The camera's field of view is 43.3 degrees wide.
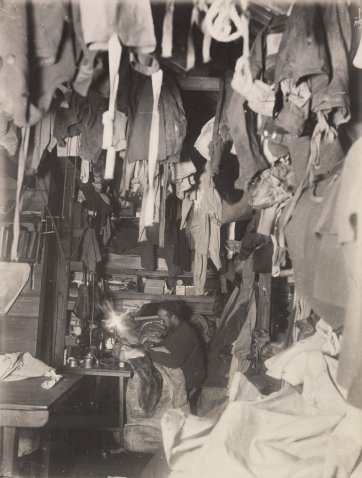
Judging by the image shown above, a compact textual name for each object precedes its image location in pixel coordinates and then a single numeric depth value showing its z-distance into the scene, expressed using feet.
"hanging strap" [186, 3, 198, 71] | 7.28
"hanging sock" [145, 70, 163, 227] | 8.41
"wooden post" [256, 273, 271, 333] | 20.66
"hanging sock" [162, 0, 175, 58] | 6.84
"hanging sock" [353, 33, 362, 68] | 6.64
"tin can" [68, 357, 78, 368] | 21.65
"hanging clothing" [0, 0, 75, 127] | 6.62
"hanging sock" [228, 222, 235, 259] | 19.32
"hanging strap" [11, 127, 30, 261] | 8.35
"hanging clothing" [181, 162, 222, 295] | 15.46
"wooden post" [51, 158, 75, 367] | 21.70
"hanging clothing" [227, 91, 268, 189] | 9.23
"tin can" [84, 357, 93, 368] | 21.63
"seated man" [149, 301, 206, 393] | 22.54
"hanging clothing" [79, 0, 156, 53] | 6.59
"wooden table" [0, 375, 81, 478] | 12.44
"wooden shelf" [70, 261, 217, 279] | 26.48
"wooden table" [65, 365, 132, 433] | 21.04
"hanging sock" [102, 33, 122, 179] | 6.73
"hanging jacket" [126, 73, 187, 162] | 10.34
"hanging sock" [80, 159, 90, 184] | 14.19
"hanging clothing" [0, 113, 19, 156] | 8.08
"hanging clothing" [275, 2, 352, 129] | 6.90
